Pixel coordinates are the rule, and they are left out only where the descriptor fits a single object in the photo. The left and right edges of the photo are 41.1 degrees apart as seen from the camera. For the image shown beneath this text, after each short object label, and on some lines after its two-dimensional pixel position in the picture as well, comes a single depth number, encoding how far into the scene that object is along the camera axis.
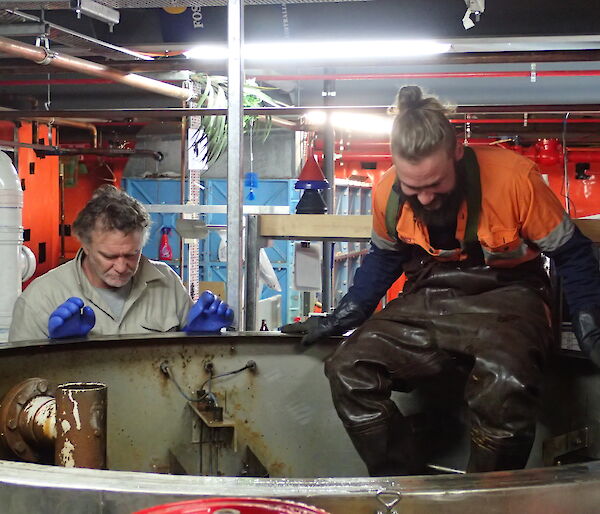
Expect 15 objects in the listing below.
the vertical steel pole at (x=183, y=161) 7.64
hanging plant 7.14
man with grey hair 3.00
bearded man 2.01
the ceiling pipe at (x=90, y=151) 7.24
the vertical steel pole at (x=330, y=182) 5.45
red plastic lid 1.09
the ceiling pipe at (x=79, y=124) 8.06
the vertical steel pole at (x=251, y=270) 3.28
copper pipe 3.80
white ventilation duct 5.30
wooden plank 3.01
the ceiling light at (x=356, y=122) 7.42
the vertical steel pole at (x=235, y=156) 2.64
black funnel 3.92
